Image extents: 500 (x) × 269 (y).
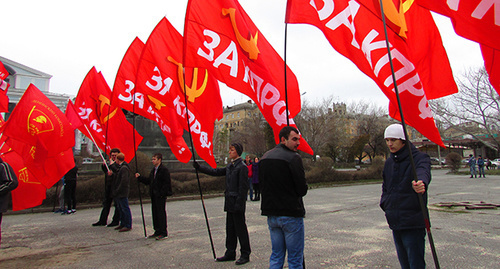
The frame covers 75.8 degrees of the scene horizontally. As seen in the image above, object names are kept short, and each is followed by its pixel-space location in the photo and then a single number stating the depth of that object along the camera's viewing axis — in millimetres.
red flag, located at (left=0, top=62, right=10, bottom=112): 7198
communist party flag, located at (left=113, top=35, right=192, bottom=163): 7219
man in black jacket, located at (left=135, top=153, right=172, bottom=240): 6387
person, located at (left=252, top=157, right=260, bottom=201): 12445
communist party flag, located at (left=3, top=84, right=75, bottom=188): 6488
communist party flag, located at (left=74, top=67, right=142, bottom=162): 8492
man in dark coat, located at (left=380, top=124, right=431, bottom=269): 2990
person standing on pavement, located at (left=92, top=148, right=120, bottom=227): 7826
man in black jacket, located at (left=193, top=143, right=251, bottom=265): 4832
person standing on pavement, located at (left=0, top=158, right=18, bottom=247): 4727
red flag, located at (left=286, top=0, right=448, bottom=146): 3451
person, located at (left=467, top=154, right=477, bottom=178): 24731
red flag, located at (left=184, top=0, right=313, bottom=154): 5082
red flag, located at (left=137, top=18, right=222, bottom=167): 6371
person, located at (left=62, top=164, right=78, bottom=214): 9727
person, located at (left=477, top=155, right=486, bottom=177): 25056
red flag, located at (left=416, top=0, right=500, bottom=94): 2660
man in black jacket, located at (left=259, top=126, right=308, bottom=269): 3250
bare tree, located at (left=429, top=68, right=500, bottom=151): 28172
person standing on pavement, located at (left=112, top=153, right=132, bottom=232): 7184
